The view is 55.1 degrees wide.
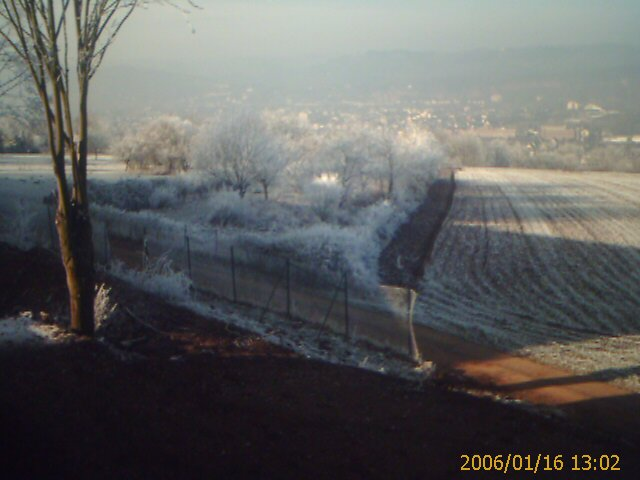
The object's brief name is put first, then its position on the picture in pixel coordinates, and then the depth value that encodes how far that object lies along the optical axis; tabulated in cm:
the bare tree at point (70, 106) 773
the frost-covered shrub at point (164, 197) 3656
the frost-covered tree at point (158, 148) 4972
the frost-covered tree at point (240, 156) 4056
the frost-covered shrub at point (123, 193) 3462
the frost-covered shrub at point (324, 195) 3606
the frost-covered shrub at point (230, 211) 3325
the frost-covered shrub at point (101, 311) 937
